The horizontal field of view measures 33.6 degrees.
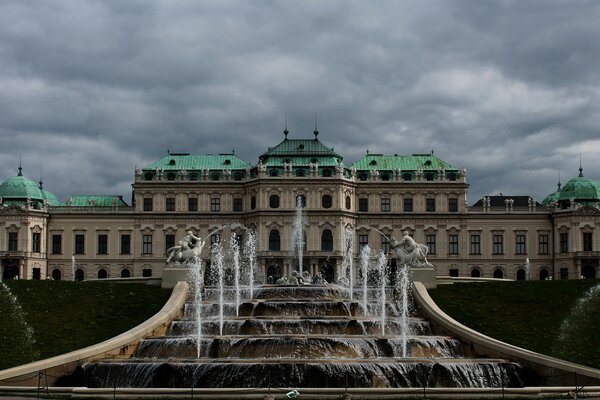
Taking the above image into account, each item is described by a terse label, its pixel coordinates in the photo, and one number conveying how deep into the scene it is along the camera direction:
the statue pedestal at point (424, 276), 57.44
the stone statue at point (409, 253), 58.03
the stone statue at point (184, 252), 58.44
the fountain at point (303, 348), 37.47
